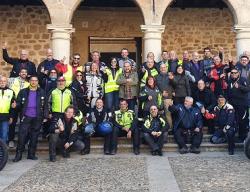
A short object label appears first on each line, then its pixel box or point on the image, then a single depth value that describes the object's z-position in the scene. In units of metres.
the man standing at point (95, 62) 6.86
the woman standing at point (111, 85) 6.85
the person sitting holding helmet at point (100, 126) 6.50
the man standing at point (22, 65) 6.99
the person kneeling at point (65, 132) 6.20
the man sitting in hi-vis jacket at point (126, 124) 6.56
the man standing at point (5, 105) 6.13
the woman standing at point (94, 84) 6.77
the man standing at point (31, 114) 6.19
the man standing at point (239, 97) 6.76
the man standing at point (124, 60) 6.95
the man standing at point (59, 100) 6.41
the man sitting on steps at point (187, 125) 6.60
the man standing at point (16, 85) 6.58
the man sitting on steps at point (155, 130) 6.49
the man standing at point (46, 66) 6.96
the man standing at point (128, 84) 6.72
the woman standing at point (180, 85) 6.88
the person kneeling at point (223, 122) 6.55
